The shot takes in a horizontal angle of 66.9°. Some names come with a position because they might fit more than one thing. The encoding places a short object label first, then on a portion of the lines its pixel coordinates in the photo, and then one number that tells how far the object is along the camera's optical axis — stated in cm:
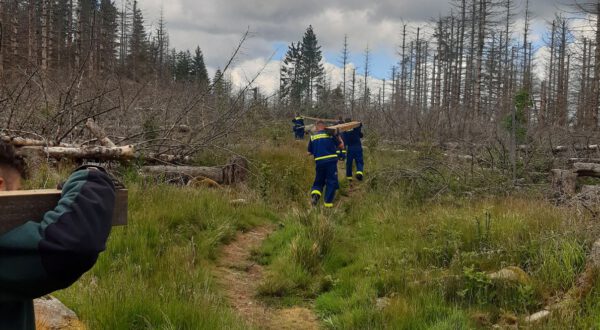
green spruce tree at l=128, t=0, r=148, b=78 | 4272
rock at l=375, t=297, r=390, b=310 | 425
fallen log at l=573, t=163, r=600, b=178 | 878
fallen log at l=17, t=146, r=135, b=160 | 757
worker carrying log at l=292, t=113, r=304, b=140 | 2203
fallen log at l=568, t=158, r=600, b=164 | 1102
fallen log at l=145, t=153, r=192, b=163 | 961
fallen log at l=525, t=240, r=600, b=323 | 374
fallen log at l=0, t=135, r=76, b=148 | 742
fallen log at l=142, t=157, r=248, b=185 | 942
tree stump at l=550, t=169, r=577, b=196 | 845
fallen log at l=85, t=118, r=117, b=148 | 833
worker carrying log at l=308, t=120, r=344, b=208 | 958
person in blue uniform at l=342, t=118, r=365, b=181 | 1264
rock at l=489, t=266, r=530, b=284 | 441
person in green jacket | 143
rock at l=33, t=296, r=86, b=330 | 307
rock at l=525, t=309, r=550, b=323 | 371
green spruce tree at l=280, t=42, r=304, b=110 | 5572
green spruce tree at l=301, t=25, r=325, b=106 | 5738
